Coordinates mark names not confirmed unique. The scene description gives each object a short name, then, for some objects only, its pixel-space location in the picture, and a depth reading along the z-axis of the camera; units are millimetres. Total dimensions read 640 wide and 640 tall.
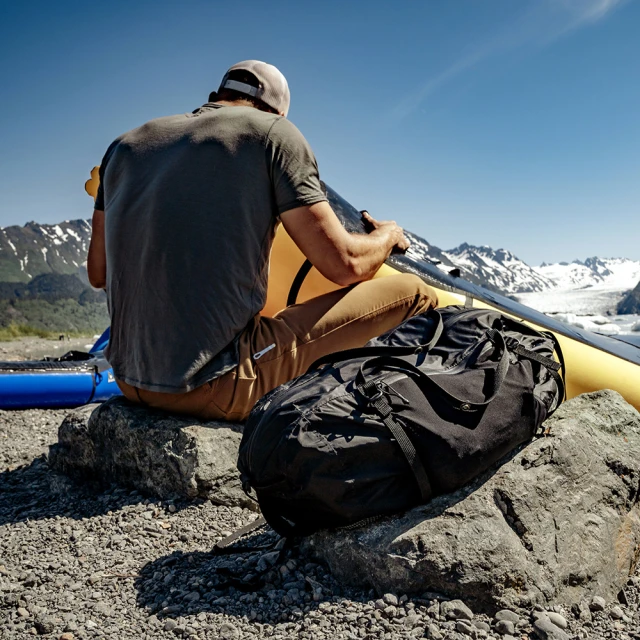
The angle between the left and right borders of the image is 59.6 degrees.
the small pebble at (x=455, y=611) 1750
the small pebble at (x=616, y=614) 1950
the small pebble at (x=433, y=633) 1665
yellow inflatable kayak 3412
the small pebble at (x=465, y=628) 1691
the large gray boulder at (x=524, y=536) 1836
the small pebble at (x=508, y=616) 1780
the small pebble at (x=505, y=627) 1729
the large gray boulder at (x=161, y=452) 2662
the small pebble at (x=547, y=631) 1722
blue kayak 5242
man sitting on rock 2502
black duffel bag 1850
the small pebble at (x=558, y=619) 1798
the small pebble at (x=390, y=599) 1789
